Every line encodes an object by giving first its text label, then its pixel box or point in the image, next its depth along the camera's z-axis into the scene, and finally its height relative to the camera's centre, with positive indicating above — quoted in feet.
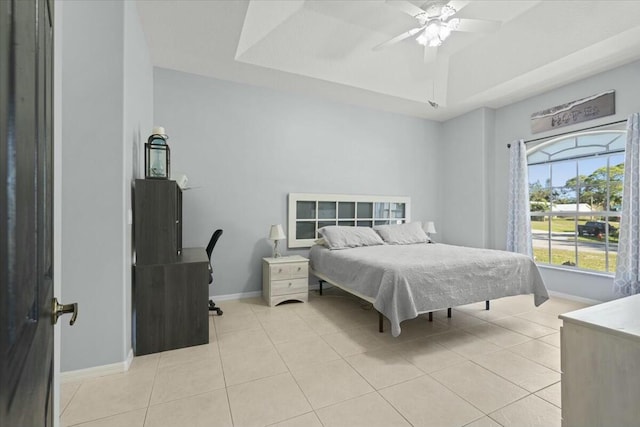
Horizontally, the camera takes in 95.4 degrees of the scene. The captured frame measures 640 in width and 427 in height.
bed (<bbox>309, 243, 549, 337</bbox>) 8.10 -1.98
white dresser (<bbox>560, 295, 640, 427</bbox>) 3.34 -1.86
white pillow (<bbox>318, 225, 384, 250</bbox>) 12.59 -1.00
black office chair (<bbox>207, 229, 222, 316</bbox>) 10.32 -1.10
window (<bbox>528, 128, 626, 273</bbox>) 11.92 +0.75
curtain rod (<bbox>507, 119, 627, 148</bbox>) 11.35 +3.61
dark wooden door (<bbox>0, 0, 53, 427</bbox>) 1.20 +0.03
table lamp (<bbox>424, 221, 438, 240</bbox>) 16.30 -0.76
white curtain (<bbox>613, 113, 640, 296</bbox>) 10.54 -0.24
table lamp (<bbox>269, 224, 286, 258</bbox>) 12.38 -0.80
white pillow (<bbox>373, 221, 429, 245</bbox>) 13.99 -0.95
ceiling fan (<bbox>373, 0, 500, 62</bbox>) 8.89 +6.03
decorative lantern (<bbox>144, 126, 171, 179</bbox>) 8.46 +1.72
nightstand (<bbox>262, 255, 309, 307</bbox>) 11.70 -2.68
